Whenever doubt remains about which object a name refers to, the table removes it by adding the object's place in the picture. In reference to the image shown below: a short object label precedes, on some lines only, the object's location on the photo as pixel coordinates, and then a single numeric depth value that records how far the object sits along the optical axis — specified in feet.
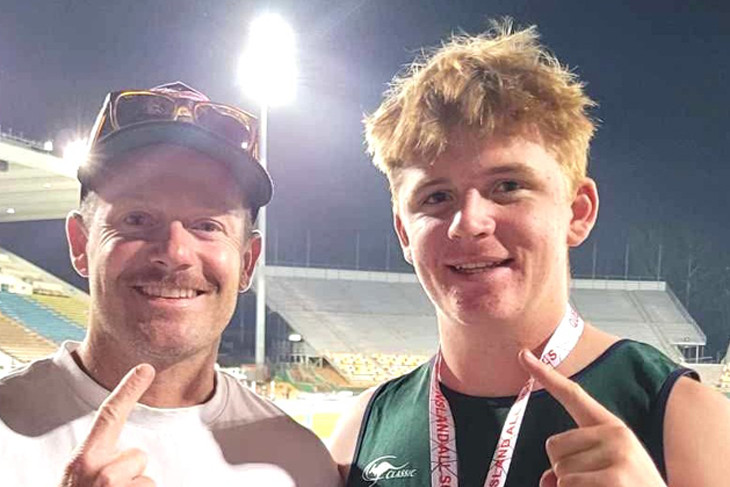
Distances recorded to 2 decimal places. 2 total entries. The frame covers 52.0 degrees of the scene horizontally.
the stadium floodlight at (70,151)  39.34
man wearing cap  4.41
